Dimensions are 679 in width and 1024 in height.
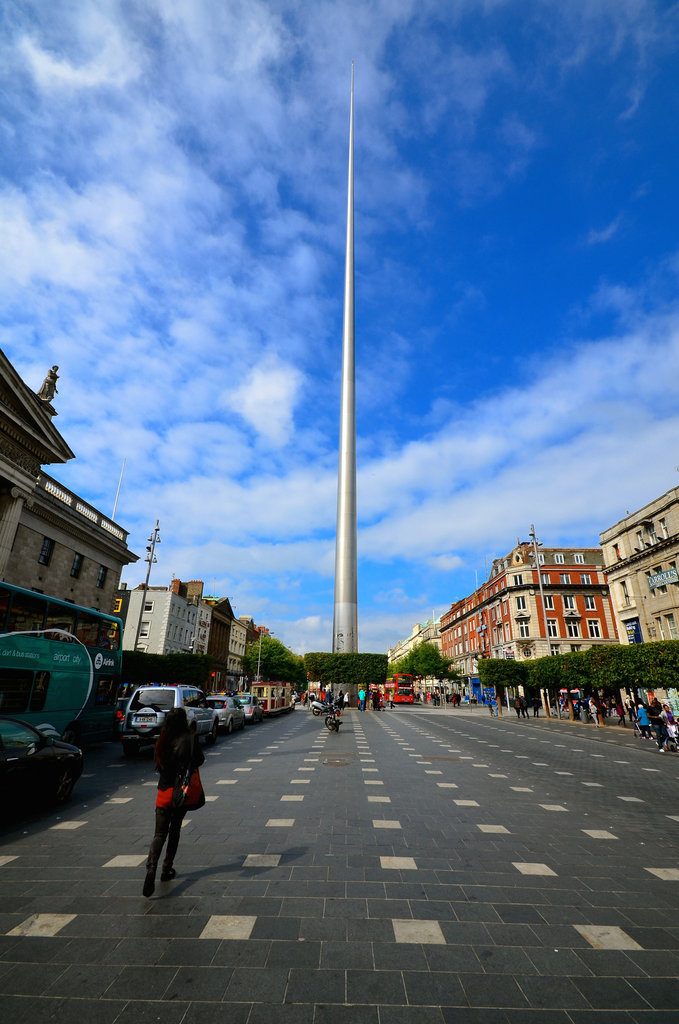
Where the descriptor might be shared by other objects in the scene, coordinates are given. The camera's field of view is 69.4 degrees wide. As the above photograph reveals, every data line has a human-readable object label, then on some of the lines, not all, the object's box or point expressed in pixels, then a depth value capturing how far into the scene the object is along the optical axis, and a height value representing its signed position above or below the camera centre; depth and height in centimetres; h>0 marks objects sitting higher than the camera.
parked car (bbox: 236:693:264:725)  3041 -72
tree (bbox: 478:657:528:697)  4772 +252
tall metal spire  6406 +2219
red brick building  6359 +1226
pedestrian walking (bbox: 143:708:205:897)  538 -93
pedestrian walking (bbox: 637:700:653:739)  2239 -83
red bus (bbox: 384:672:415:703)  6644 +102
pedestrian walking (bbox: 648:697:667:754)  1806 -75
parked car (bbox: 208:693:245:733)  2299 -78
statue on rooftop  2634 +1535
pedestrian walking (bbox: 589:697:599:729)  3120 -56
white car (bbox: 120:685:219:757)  1515 -61
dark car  754 -118
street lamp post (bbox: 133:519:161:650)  3488 +985
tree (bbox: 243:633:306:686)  9406 +616
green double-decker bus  1184 +67
